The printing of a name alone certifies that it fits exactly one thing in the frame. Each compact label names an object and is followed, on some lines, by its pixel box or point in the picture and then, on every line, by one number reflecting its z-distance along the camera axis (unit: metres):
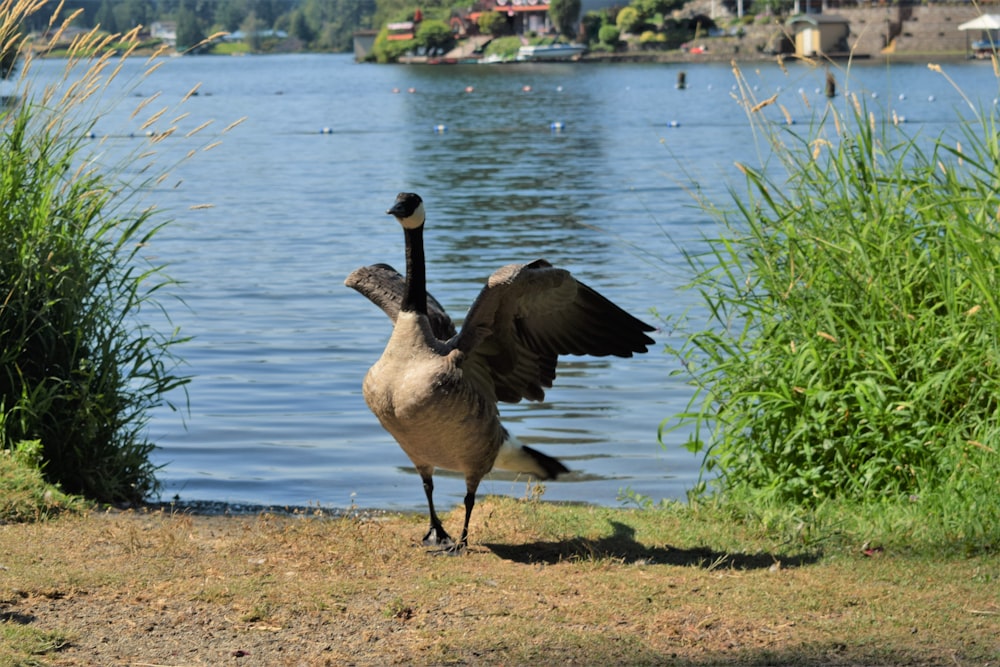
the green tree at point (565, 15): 147.12
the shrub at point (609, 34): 138.12
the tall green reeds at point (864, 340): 6.55
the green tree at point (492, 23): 156.50
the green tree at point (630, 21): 138.38
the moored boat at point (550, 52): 137.62
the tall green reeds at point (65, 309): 7.18
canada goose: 5.93
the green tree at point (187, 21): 143.02
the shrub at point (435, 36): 151.00
